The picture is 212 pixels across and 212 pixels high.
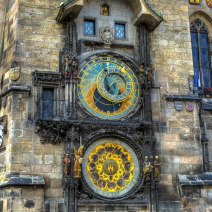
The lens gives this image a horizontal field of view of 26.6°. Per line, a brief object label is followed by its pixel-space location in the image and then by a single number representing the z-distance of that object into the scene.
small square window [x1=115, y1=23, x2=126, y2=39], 14.73
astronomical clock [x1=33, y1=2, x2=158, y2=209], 12.93
